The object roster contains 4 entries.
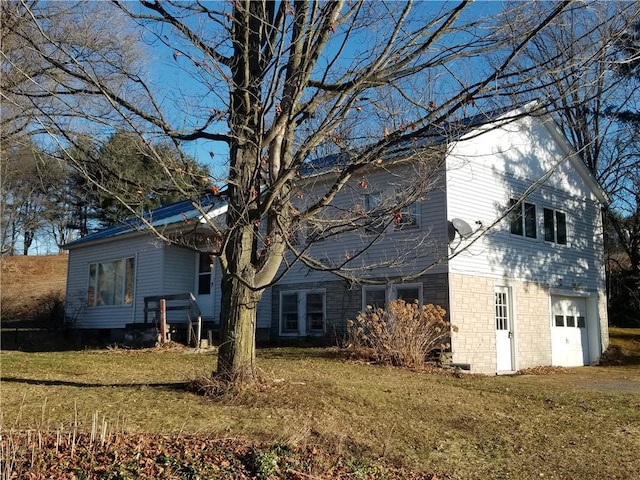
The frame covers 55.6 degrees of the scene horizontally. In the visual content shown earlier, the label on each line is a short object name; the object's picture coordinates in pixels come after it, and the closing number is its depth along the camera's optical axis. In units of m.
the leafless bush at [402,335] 12.33
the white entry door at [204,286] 18.84
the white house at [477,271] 14.30
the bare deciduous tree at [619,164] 22.34
